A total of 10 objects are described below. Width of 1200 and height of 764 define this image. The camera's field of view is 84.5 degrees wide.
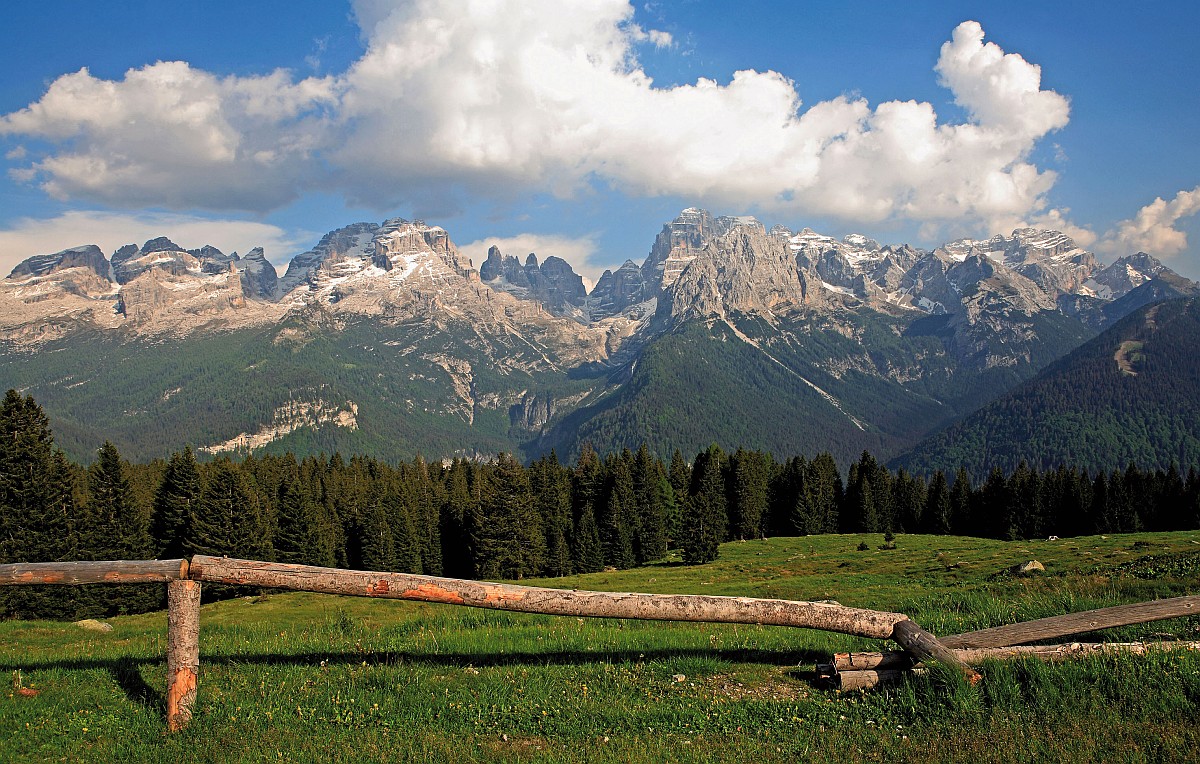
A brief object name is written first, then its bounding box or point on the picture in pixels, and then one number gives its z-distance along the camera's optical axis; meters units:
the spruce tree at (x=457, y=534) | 94.44
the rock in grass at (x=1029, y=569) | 33.19
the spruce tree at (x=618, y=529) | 92.25
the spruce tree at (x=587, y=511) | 89.62
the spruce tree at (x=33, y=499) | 51.05
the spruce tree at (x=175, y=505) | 68.12
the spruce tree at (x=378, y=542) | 84.50
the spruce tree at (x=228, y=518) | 66.00
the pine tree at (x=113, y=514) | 59.69
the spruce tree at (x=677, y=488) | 111.75
